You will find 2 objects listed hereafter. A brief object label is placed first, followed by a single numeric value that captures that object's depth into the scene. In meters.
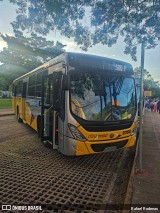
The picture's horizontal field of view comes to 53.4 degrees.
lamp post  4.20
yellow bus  4.34
